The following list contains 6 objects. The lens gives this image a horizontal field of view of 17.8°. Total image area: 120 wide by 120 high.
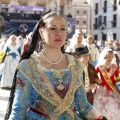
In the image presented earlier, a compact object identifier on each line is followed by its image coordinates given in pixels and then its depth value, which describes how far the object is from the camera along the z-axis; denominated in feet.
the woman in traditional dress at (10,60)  32.87
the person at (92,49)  32.24
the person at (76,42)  26.09
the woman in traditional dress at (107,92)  18.89
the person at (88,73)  17.56
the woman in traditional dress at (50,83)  7.52
